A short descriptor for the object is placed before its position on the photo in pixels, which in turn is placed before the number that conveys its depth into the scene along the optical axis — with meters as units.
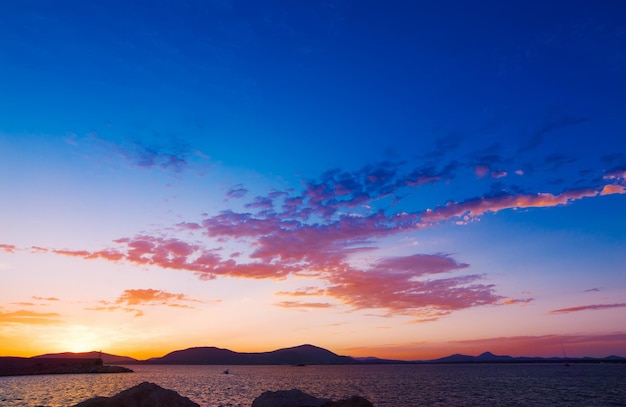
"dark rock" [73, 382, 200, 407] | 29.67
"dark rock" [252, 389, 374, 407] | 33.19
